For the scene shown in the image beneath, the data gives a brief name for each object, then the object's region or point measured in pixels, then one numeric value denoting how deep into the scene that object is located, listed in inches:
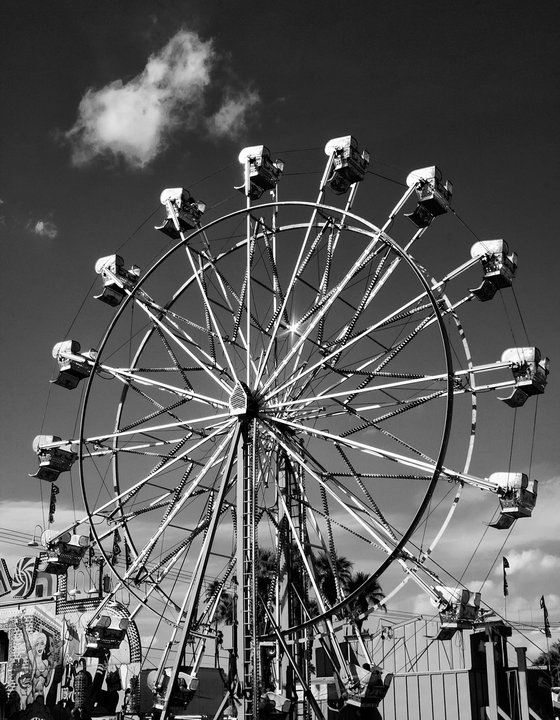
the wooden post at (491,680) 828.0
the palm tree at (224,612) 1847.1
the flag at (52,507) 1331.8
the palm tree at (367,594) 1788.9
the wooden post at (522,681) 828.0
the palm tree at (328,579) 1720.0
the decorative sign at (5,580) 1488.7
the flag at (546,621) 1432.8
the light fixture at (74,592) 1395.2
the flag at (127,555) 904.3
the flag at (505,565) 1422.2
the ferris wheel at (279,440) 725.3
